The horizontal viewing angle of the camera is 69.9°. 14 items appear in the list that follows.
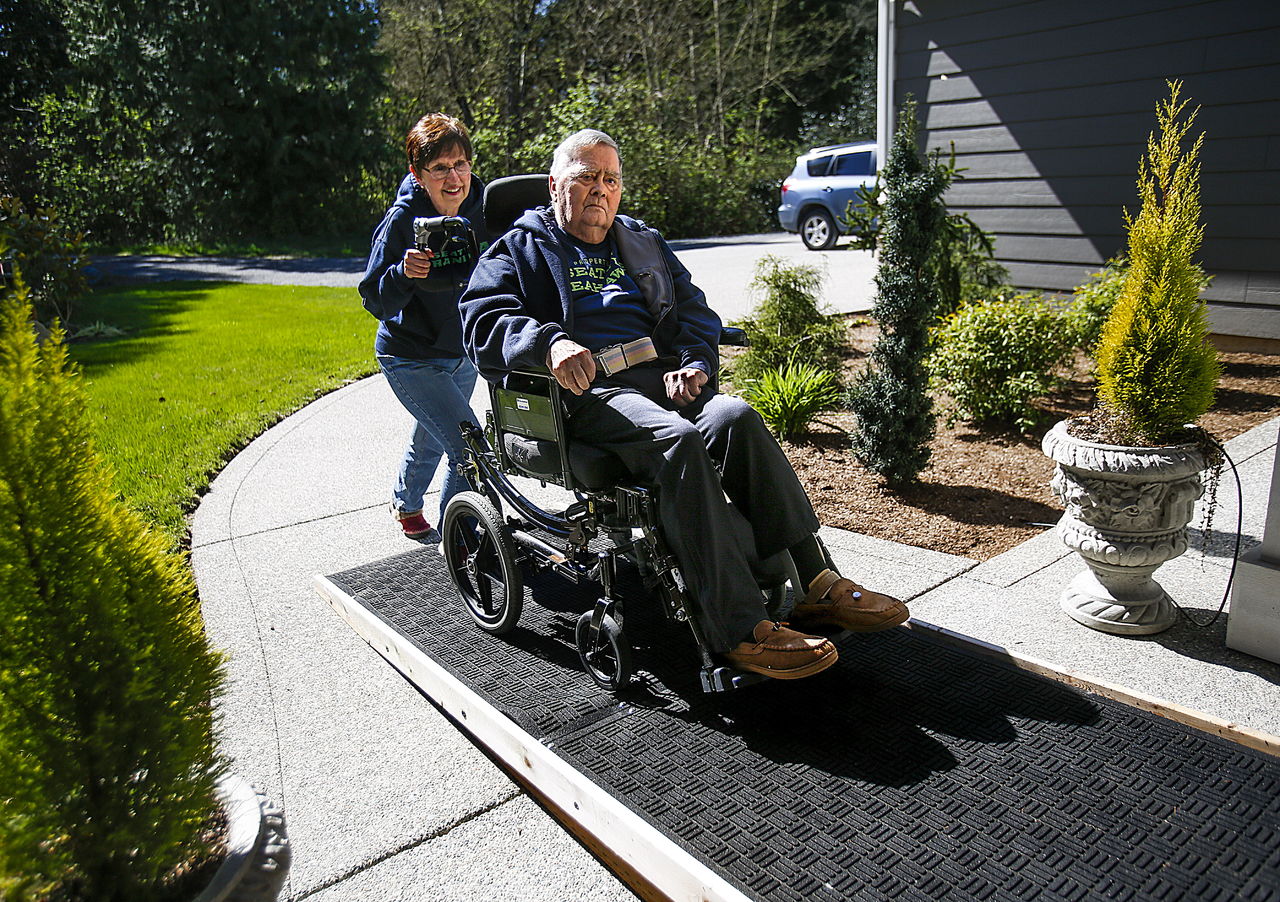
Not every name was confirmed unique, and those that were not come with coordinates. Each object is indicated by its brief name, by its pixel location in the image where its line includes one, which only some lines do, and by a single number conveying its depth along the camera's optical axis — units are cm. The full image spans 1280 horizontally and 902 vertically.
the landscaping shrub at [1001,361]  557
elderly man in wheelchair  262
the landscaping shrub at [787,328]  645
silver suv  1520
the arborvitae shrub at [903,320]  427
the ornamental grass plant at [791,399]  555
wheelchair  273
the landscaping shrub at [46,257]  915
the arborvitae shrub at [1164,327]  309
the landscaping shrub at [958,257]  645
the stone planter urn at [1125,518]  303
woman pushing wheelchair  364
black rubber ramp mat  201
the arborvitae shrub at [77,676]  145
